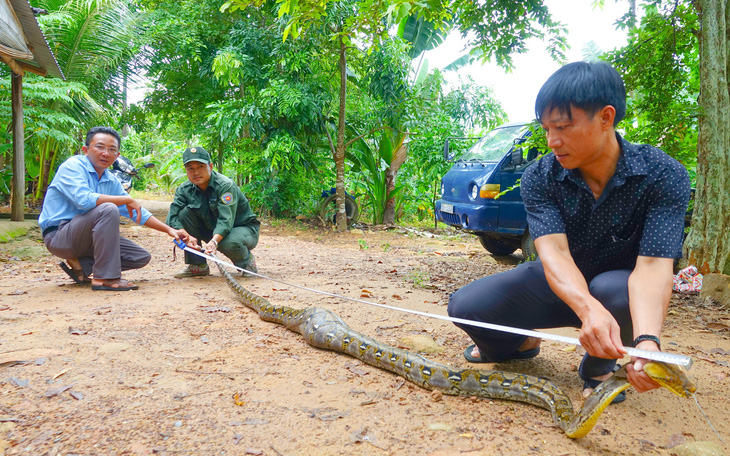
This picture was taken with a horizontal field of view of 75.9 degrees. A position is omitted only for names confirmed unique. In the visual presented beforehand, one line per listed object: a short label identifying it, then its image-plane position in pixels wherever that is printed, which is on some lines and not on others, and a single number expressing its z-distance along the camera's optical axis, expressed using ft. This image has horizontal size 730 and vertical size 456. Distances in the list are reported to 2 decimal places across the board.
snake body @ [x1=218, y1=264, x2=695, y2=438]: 6.64
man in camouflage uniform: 18.37
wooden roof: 21.57
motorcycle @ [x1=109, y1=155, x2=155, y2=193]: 37.70
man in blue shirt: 16.02
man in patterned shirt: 6.98
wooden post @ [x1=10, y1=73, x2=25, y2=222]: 26.66
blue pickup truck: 24.80
